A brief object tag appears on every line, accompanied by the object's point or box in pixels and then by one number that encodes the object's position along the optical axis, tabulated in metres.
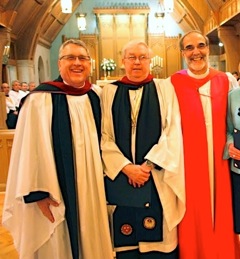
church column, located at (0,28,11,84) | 7.82
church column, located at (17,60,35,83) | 10.91
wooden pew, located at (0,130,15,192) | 4.98
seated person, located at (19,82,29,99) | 8.24
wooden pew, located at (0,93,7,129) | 6.01
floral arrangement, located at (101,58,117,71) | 11.06
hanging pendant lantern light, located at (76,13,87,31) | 11.09
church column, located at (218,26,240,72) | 9.42
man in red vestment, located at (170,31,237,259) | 2.11
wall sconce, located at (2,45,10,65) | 8.49
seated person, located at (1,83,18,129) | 6.31
